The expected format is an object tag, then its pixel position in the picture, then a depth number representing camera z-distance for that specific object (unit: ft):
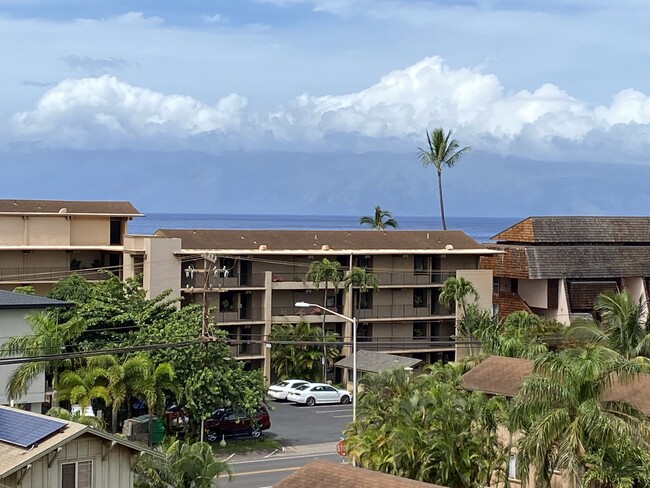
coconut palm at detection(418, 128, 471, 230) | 329.31
